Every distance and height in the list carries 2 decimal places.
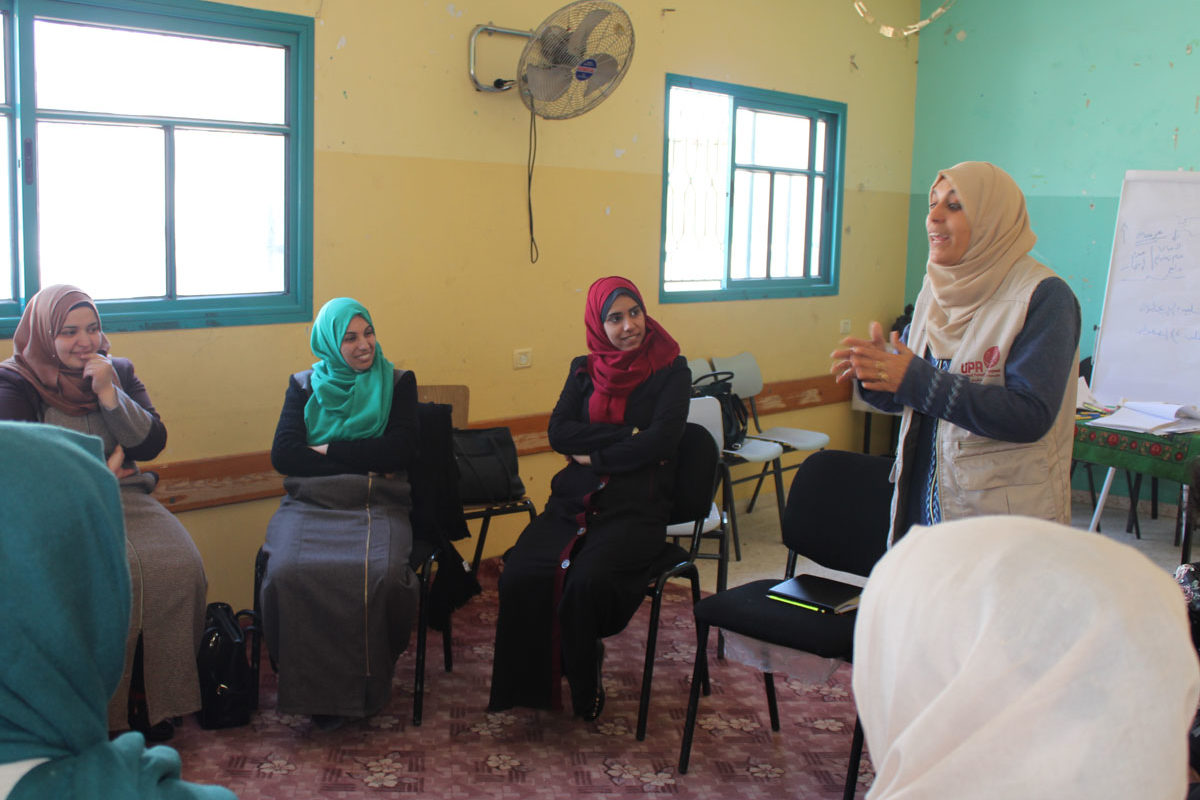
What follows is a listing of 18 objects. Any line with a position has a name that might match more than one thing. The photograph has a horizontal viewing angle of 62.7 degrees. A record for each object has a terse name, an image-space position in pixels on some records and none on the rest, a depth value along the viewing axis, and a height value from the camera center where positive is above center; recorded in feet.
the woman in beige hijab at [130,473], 9.09 -1.99
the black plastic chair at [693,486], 9.80 -2.02
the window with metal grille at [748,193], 16.42 +1.75
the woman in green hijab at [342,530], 9.36 -2.53
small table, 12.39 -1.92
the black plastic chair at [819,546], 8.04 -2.27
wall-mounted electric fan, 12.09 +2.84
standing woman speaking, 7.16 -0.53
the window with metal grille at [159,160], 10.17 +1.24
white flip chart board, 14.53 +0.08
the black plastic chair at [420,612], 9.62 -3.29
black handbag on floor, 9.40 -3.85
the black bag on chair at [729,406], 15.31 -1.83
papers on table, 12.82 -1.54
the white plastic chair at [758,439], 15.14 -2.40
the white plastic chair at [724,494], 11.28 -2.67
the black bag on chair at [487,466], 11.17 -2.09
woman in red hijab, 9.34 -2.33
